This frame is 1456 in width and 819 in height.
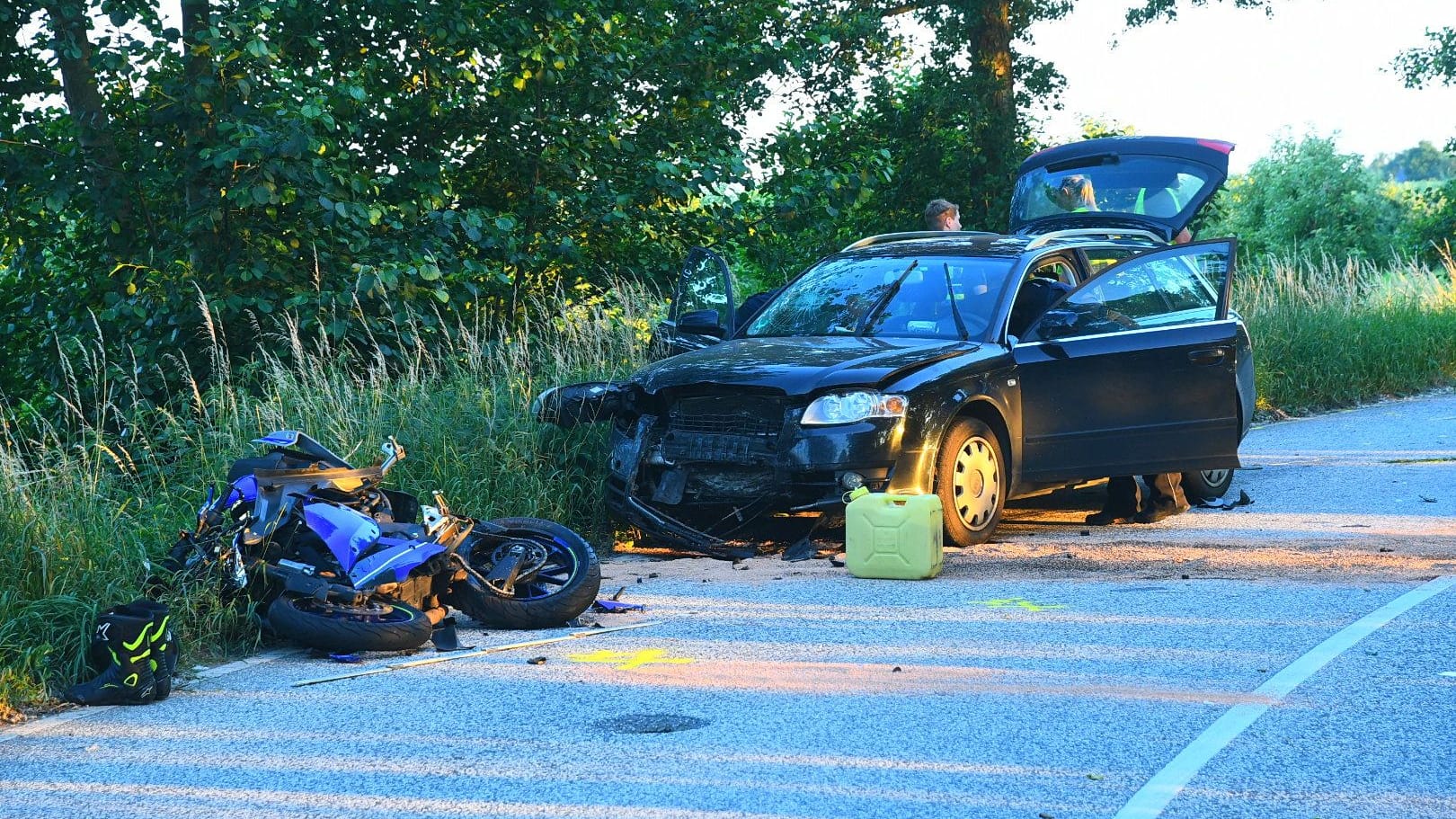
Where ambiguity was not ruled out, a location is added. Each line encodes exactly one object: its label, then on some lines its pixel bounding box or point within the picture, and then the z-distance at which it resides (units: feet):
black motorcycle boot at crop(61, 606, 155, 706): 39.91
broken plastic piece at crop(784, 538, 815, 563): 61.11
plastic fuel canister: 55.47
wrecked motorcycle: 45.11
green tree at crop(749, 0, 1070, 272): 176.65
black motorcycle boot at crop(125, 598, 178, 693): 40.24
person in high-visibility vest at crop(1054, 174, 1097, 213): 91.35
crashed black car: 59.16
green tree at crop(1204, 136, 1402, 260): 337.11
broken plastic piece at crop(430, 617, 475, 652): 46.03
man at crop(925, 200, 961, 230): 93.20
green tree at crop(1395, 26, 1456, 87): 219.61
